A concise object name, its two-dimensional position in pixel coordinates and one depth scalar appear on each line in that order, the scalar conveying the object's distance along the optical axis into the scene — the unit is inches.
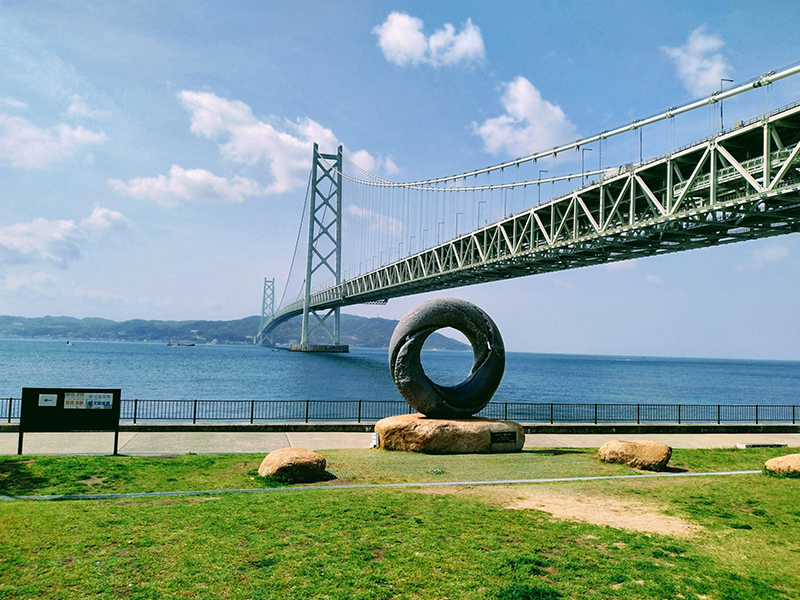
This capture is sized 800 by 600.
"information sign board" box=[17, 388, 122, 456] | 400.2
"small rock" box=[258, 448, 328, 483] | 340.5
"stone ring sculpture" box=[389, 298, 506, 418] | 491.5
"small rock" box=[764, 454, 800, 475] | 380.5
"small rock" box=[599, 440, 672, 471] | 407.2
